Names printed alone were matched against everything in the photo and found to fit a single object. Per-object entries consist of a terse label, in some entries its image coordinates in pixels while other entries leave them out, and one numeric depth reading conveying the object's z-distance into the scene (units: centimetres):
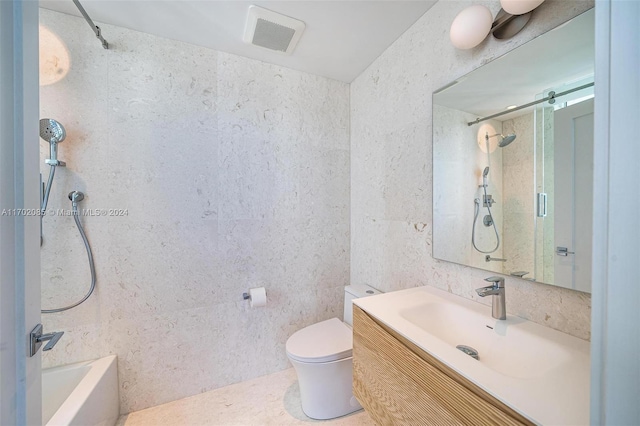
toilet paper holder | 176
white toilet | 141
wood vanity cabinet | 61
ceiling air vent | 137
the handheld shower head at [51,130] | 126
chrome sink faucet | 92
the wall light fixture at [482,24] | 94
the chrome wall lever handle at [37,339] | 61
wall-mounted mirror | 81
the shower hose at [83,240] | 127
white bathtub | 114
